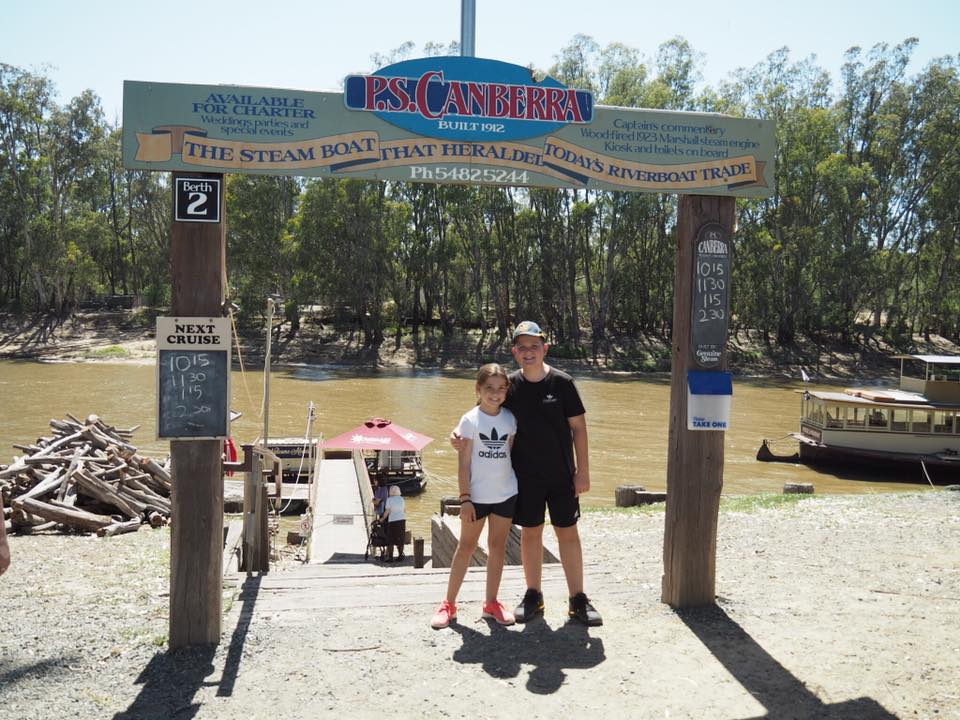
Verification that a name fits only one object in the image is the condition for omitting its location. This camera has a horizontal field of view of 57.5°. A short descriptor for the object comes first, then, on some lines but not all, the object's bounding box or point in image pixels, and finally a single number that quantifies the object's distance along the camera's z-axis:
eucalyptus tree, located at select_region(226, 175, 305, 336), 47.88
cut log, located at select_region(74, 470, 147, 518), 10.51
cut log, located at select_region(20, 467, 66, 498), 10.23
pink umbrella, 14.11
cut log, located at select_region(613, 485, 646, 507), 11.24
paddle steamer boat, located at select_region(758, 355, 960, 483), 20.33
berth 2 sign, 4.59
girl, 4.92
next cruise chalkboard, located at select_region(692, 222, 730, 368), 5.26
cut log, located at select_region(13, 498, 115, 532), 9.67
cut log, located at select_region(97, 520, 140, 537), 9.57
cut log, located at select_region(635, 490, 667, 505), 11.23
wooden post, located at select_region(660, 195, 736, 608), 5.28
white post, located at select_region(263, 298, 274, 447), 7.27
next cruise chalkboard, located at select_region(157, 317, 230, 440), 4.63
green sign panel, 4.60
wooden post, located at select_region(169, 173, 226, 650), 4.62
